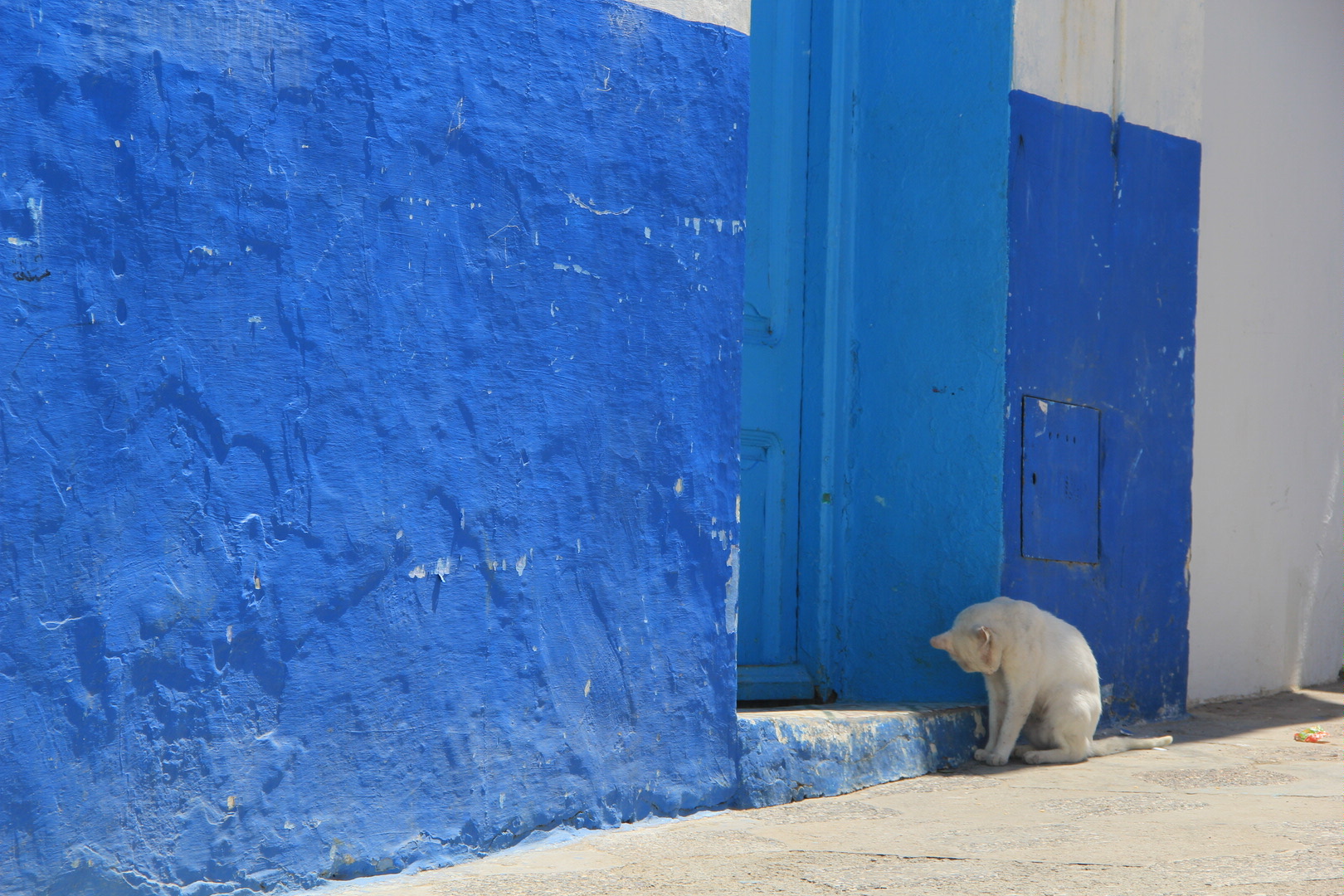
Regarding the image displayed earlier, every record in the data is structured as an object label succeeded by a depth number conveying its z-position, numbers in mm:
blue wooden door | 9422
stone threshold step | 7711
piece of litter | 10312
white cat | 8687
